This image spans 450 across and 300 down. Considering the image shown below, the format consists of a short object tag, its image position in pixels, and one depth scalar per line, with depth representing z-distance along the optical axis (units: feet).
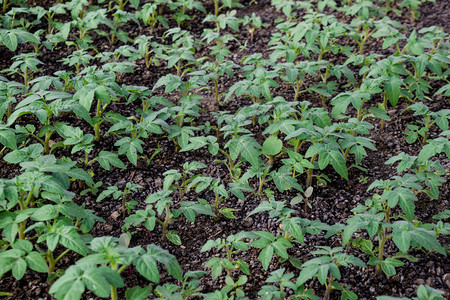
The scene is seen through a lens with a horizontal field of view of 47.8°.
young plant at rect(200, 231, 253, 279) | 9.19
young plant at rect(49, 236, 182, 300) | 7.22
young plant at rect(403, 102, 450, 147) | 12.15
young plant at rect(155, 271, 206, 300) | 8.27
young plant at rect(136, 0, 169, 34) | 16.29
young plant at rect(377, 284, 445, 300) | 7.90
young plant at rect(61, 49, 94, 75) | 13.88
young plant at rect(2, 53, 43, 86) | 13.04
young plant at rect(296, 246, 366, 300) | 8.35
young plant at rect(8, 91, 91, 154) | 11.21
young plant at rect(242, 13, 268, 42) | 16.78
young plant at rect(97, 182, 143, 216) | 10.66
